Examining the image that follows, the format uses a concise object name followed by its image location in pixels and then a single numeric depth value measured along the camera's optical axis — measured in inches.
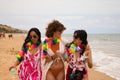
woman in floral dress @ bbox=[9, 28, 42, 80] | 100.6
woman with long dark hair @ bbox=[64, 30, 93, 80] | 98.1
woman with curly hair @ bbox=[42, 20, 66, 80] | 101.6
